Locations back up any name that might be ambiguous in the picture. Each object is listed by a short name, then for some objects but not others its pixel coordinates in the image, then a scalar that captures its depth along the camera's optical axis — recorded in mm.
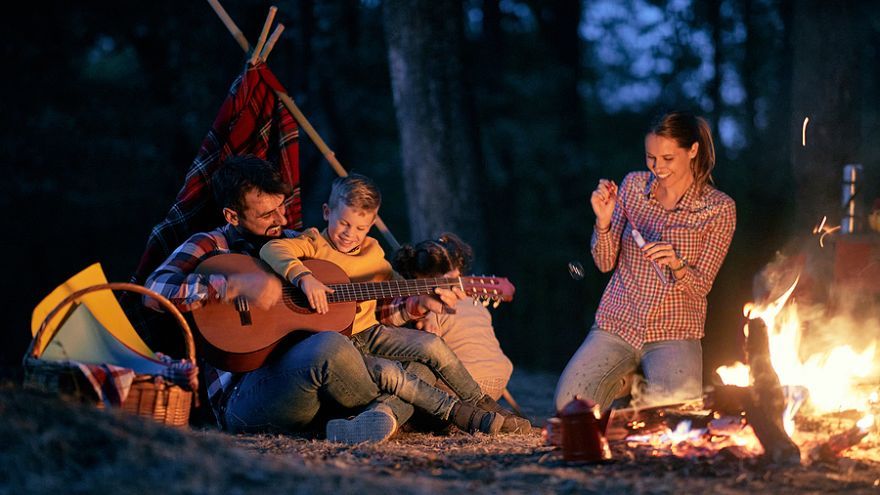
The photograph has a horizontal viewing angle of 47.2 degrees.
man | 5234
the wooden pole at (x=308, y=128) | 6611
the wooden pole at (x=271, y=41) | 6426
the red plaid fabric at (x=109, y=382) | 4500
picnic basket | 4457
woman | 5746
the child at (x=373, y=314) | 5539
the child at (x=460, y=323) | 6007
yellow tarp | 5262
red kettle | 4434
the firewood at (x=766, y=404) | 4469
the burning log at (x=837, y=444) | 4598
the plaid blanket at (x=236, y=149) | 6117
